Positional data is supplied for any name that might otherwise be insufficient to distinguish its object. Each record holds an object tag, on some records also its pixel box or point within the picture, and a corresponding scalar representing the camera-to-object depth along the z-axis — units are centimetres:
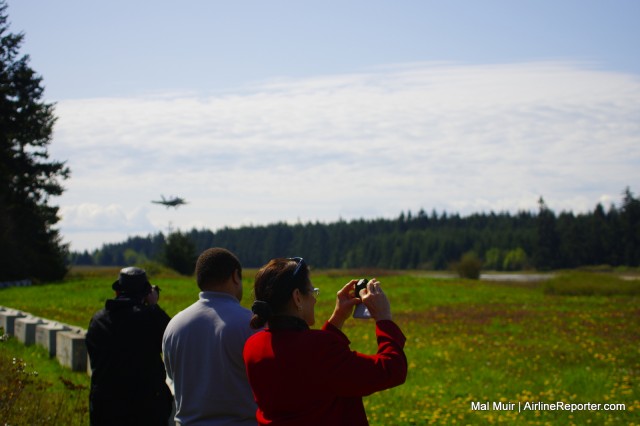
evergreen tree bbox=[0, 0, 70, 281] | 4412
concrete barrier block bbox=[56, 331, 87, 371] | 1176
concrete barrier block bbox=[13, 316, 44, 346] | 1430
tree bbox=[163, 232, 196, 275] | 5394
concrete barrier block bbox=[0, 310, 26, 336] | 1550
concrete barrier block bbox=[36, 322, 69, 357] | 1328
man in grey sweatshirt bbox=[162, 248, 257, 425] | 427
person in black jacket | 528
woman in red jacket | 331
